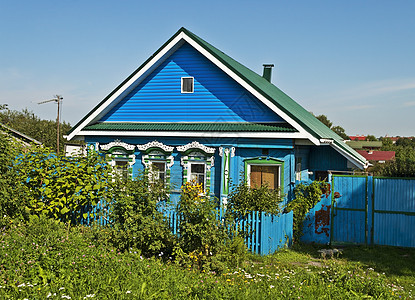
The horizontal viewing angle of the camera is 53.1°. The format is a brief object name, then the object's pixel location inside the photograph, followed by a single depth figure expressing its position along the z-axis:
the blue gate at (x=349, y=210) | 12.39
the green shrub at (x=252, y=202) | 10.81
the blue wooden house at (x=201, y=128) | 13.53
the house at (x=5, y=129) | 10.65
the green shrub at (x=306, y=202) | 12.45
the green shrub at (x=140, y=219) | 8.83
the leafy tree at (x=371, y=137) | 84.21
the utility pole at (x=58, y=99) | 41.08
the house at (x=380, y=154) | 35.53
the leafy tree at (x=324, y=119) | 65.19
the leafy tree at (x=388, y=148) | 63.24
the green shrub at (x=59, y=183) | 10.87
